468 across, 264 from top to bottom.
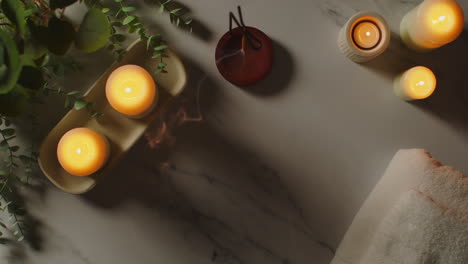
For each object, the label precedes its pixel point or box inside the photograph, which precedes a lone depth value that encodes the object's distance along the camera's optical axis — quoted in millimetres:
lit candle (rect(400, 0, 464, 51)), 592
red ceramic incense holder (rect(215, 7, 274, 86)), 632
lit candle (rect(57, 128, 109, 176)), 559
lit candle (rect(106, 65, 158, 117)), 559
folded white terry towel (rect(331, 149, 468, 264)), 553
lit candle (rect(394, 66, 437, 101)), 620
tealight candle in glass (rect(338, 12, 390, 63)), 611
